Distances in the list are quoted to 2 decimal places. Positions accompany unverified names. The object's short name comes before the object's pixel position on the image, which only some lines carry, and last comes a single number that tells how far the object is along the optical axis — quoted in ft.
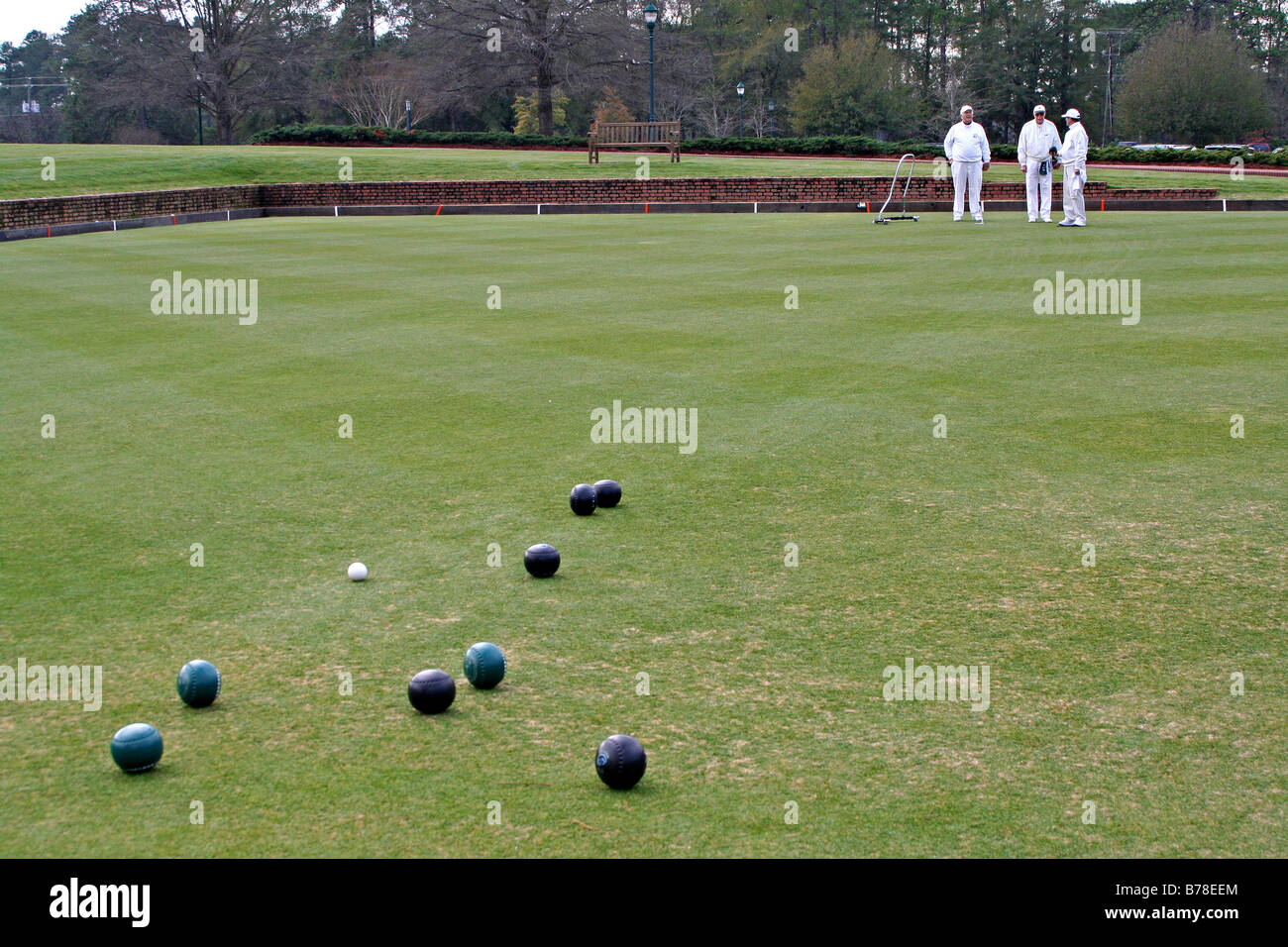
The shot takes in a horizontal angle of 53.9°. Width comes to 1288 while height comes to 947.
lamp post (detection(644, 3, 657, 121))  145.54
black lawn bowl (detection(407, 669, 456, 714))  14.94
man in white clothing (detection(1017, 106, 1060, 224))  80.96
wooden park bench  131.95
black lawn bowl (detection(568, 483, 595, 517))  23.04
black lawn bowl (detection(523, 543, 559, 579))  19.77
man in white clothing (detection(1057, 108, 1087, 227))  76.64
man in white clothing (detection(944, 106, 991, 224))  82.33
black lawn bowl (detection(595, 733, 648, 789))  12.89
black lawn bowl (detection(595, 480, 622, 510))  23.50
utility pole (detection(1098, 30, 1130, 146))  255.50
